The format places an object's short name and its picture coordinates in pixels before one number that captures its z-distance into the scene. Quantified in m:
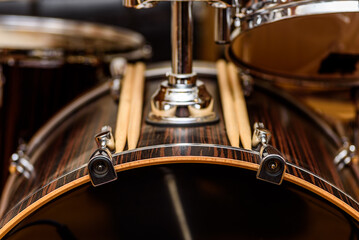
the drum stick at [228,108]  0.90
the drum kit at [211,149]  0.86
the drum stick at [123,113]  0.89
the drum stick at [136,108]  0.90
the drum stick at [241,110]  0.89
